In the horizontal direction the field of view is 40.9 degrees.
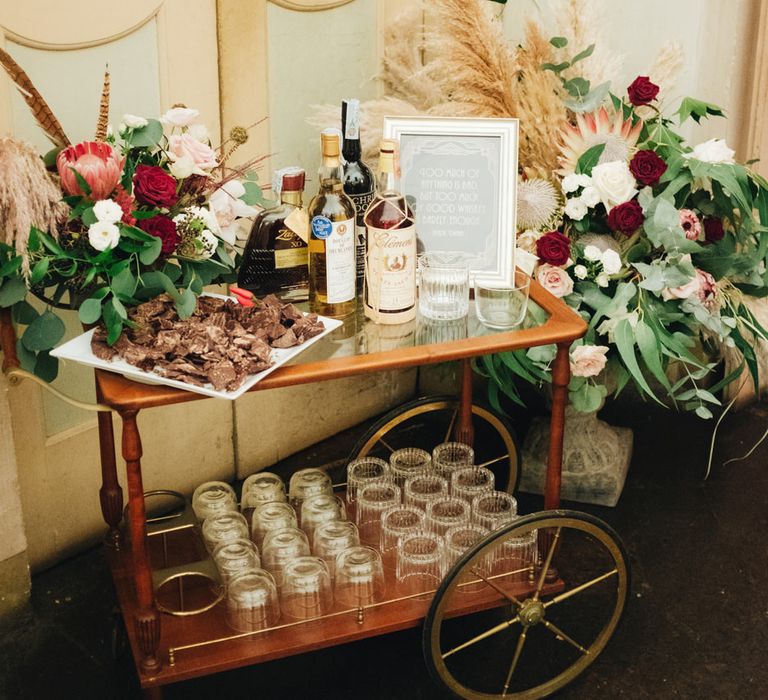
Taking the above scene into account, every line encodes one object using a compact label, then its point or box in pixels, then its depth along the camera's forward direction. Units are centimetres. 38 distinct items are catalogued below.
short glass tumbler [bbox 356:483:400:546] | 196
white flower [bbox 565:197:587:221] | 221
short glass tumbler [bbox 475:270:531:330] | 173
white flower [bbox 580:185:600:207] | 219
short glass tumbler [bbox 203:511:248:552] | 187
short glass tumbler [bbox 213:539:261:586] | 180
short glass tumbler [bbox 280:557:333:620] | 177
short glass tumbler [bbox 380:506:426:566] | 191
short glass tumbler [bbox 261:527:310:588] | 182
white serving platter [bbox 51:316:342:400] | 144
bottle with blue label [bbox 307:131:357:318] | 168
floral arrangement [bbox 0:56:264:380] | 148
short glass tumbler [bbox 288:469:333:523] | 202
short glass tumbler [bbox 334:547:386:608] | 182
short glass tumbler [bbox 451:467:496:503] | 199
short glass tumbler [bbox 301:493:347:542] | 194
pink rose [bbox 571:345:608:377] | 216
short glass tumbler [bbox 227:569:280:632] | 175
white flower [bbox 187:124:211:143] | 169
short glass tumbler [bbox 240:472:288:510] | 201
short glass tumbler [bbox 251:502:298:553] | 191
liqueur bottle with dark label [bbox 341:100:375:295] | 179
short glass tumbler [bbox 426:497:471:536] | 190
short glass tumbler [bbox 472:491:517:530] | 191
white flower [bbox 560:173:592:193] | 220
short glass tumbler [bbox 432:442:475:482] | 208
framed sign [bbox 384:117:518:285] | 181
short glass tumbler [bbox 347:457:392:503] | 202
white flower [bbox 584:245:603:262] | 216
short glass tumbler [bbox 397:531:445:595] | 185
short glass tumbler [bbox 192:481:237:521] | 195
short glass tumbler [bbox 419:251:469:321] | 174
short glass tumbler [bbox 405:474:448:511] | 198
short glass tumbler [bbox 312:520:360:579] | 186
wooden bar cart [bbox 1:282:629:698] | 157
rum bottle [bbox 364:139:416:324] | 168
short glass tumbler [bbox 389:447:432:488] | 206
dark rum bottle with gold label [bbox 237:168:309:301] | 176
